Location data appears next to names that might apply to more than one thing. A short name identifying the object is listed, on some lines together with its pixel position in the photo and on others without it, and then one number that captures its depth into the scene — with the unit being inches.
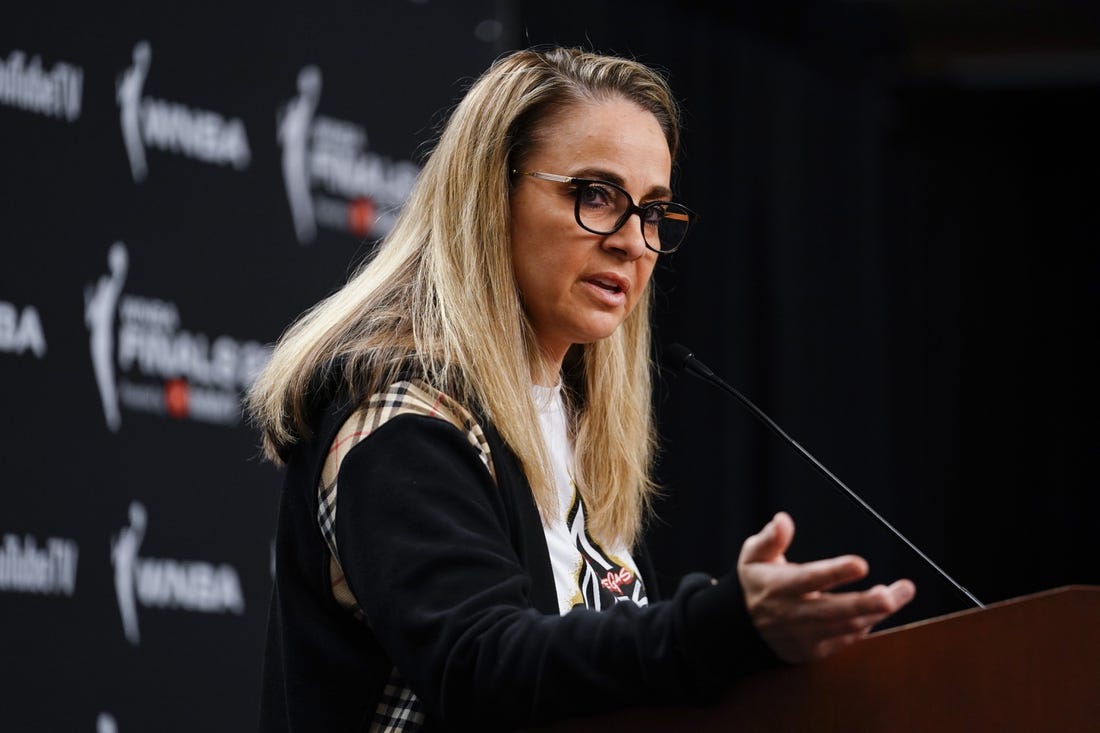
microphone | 267.8
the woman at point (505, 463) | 254.6
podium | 253.4
